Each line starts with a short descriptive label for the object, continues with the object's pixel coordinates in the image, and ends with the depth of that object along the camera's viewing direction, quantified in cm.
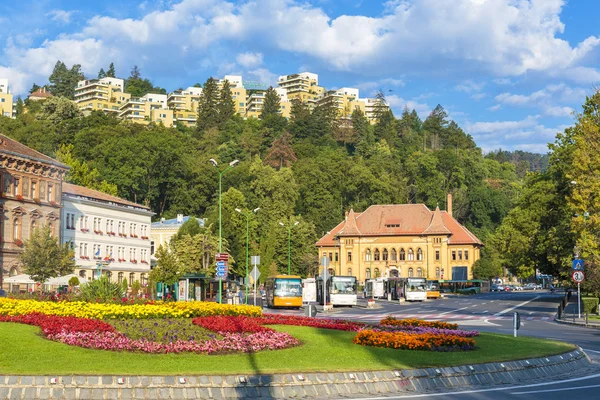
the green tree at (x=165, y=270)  7475
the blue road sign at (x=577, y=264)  4631
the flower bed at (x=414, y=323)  2712
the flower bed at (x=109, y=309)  2514
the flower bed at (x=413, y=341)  2127
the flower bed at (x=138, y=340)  1931
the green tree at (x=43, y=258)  5781
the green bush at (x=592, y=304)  5483
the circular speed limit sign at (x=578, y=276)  4583
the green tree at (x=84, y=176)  10644
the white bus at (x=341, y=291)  7044
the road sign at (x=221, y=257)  4847
